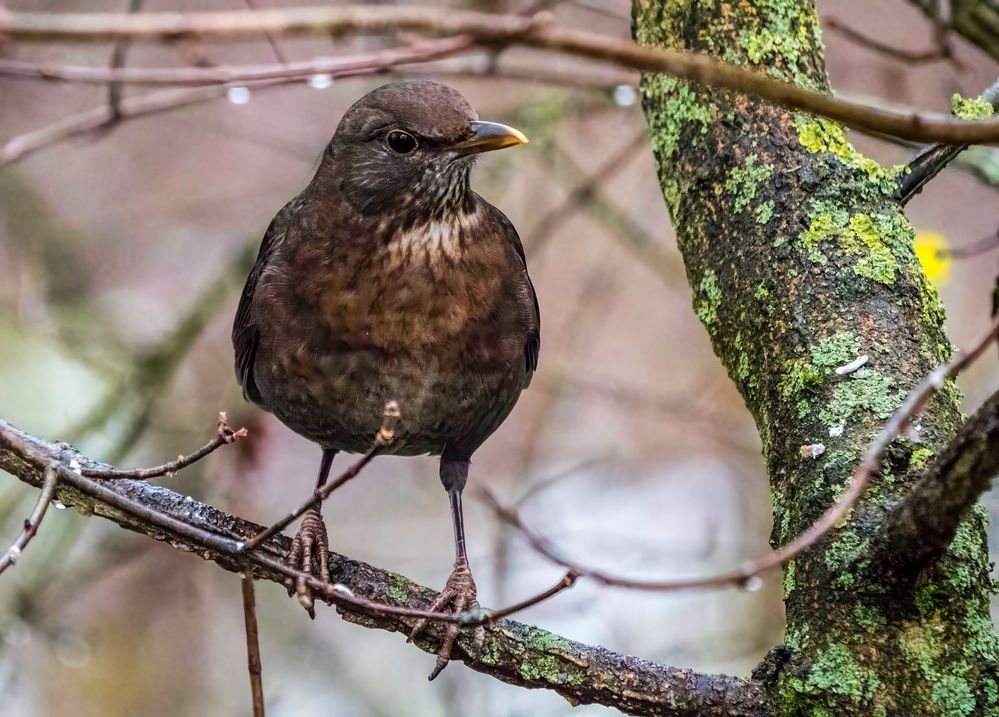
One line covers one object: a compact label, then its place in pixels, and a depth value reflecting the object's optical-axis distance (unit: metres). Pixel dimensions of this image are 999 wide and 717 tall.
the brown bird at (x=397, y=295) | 6.80
